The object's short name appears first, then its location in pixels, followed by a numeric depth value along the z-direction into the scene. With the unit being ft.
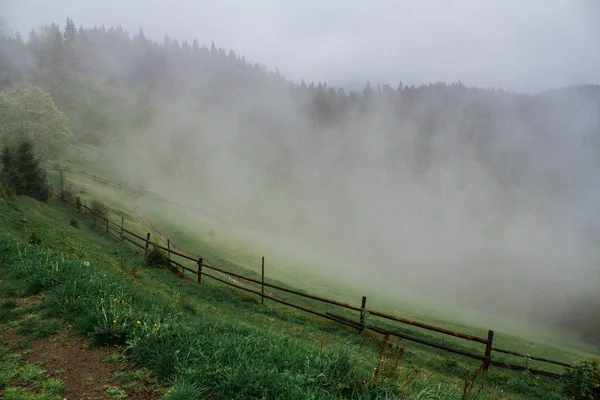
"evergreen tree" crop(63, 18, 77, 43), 486.22
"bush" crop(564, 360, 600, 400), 31.71
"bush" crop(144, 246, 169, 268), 66.64
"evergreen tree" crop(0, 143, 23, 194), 99.15
